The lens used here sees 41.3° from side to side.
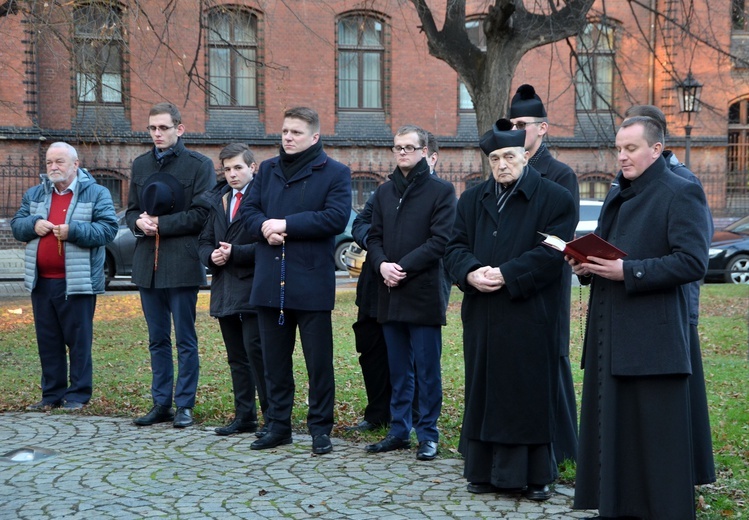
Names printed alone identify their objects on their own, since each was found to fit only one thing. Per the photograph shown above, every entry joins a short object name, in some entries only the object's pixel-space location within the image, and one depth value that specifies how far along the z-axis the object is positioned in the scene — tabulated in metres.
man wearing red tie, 7.34
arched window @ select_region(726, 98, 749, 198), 31.62
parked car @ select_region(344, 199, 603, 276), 19.94
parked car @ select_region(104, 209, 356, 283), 20.11
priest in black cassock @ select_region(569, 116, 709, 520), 4.98
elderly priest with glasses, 5.67
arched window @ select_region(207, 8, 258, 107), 29.05
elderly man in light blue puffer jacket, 8.35
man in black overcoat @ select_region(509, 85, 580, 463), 6.19
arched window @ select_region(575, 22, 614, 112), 30.62
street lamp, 19.44
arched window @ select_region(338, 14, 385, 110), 30.39
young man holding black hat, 7.71
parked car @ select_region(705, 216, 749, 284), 19.59
